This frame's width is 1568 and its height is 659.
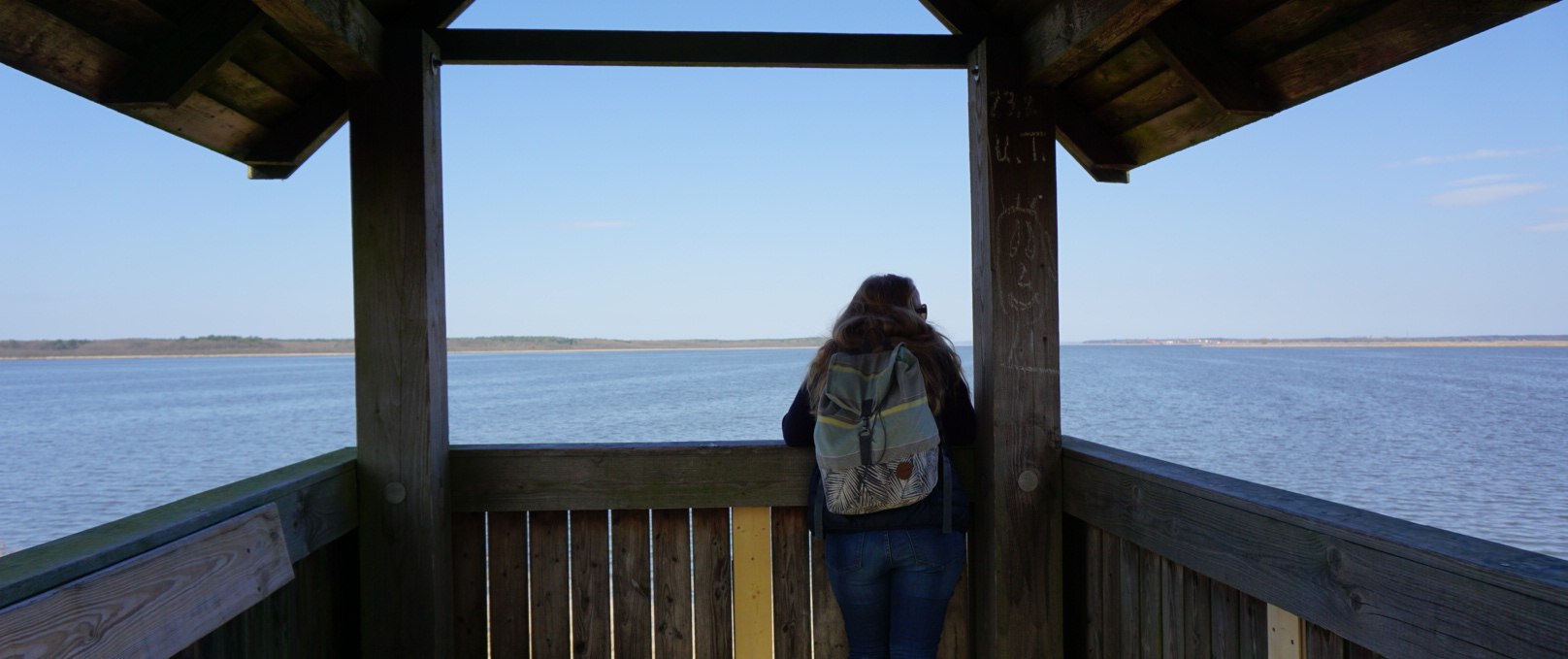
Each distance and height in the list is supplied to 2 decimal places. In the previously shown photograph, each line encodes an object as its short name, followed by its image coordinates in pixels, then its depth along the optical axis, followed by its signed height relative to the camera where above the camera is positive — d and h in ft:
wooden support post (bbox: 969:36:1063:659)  8.70 -0.53
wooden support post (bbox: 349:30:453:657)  8.38 -0.20
